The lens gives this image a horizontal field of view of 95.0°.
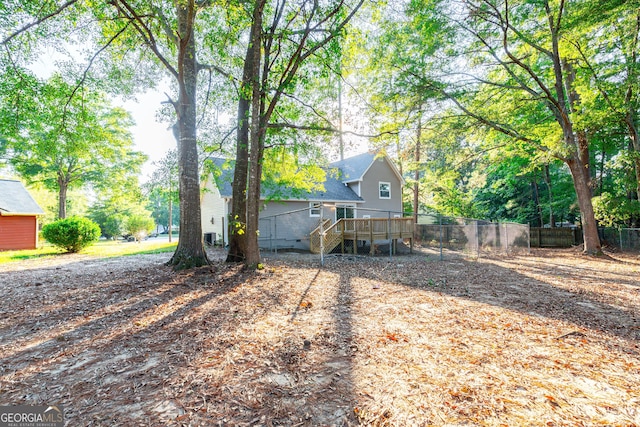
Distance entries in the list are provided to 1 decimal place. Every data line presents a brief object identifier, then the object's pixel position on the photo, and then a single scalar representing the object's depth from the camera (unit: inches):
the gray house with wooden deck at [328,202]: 618.2
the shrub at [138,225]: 1156.5
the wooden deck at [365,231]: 497.4
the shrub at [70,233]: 505.7
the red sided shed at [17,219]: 621.3
